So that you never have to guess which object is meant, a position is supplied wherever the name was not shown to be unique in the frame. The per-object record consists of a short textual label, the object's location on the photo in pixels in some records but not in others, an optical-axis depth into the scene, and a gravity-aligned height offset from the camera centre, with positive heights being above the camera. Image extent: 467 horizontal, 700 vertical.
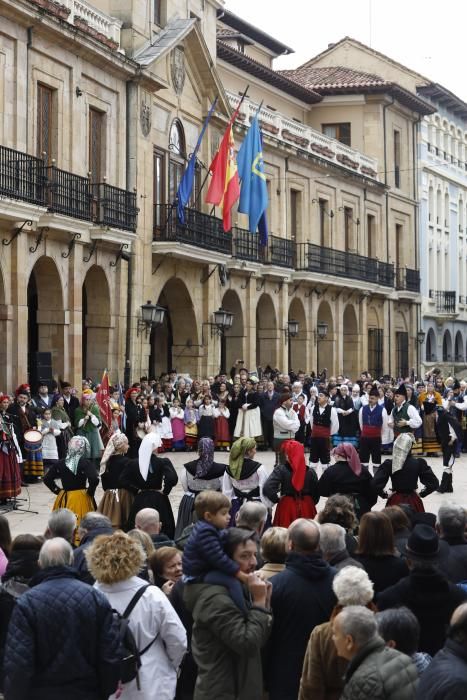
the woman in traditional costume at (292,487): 11.02 -1.06
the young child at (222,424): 25.77 -1.10
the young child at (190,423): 25.38 -1.06
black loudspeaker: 22.70 +0.15
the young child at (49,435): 19.58 -1.01
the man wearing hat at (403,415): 18.47 -0.68
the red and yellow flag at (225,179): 27.84 +4.57
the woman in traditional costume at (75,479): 11.58 -1.03
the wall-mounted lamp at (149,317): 27.84 +1.32
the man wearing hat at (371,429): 21.67 -1.02
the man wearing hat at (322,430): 21.56 -1.03
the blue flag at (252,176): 29.42 +4.90
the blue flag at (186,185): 27.11 +4.30
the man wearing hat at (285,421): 19.53 -0.78
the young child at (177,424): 25.11 -1.07
